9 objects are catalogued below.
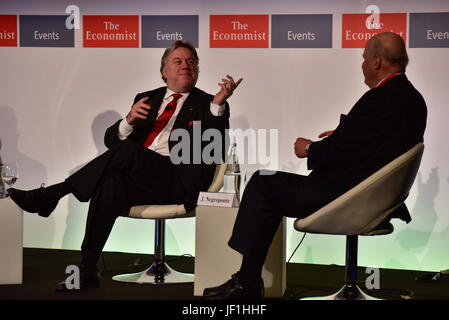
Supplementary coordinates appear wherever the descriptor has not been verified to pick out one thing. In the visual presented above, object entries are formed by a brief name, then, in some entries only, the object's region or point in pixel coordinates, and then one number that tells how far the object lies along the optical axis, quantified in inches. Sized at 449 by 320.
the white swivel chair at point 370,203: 261.3
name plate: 309.0
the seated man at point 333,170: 265.7
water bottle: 340.9
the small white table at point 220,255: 303.9
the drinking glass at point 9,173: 341.5
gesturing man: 320.9
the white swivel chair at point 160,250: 327.6
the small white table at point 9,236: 326.9
